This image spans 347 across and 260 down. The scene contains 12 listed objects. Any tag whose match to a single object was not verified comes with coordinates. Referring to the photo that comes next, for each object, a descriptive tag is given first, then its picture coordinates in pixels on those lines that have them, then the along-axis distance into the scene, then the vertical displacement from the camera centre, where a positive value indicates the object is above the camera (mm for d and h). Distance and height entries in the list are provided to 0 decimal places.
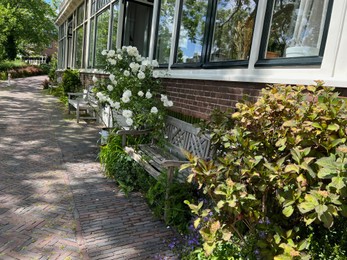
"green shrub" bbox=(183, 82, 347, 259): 1807 -593
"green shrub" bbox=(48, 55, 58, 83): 20747 -974
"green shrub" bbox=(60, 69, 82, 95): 12836 -735
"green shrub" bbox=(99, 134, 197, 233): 3408 -1492
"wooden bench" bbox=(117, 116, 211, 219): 3676 -1031
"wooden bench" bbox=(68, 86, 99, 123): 9350 -1231
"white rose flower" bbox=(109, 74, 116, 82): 5035 -137
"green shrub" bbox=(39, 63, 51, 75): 38609 -846
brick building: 2547 +435
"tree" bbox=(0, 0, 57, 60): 29828 +3698
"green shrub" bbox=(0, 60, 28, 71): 27517 -688
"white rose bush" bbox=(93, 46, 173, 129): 4725 -307
